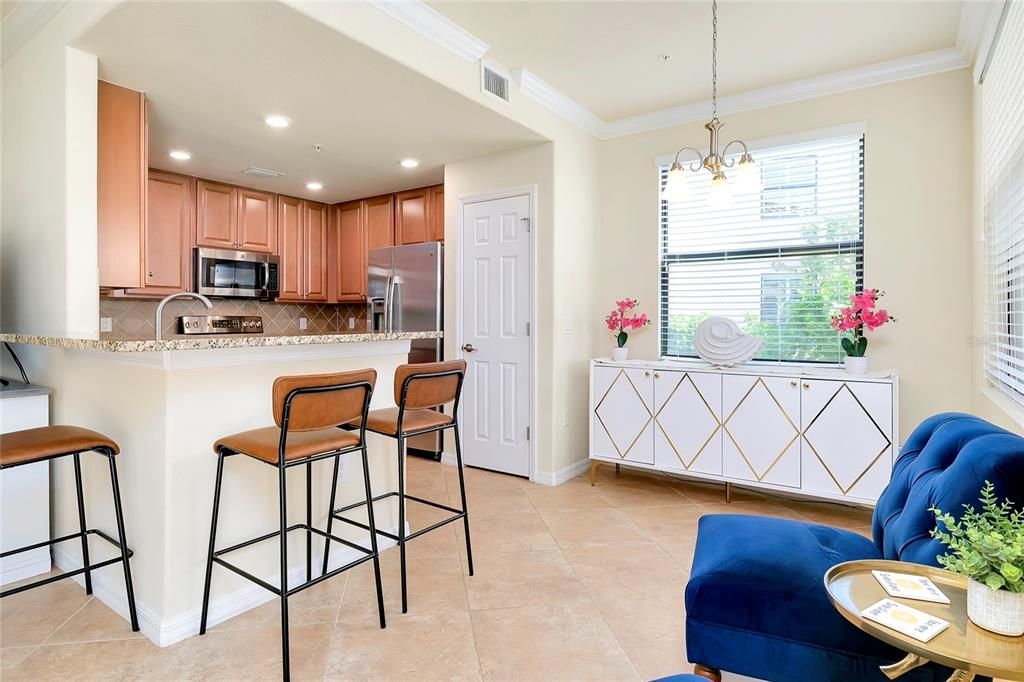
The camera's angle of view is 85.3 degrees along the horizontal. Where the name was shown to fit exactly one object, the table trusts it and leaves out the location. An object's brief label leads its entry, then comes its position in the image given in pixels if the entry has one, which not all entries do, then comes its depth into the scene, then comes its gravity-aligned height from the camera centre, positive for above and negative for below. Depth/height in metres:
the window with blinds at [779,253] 3.51 +0.53
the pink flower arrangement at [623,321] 4.04 +0.08
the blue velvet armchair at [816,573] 1.29 -0.67
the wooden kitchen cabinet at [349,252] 5.56 +0.82
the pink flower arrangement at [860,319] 3.15 +0.07
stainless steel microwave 4.71 +0.52
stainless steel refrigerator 4.57 +0.30
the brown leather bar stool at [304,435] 1.81 -0.38
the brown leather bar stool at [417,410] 2.29 -0.34
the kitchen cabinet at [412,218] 5.10 +1.07
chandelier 2.35 +0.67
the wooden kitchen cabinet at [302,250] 5.41 +0.83
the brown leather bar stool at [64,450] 1.87 -0.41
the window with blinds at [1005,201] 2.07 +0.54
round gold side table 0.89 -0.53
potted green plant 0.93 -0.41
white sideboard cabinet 3.05 -0.57
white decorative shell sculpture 3.47 -0.08
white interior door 4.13 -0.02
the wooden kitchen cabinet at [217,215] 4.78 +1.03
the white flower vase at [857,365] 3.19 -0.20
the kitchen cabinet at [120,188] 2.74 +0.73
